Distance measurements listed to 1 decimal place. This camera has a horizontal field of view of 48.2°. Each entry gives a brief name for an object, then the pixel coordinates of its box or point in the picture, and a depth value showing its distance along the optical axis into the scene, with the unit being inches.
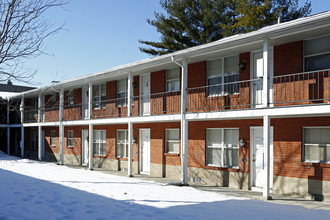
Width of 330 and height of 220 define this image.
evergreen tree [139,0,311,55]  1092.5
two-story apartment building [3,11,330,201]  451.8
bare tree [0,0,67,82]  314.7
